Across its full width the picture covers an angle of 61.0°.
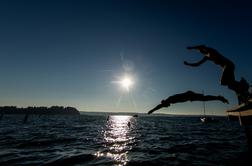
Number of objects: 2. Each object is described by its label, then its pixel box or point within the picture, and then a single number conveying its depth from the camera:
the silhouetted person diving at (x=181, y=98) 2.37
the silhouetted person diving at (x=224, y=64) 3.84
